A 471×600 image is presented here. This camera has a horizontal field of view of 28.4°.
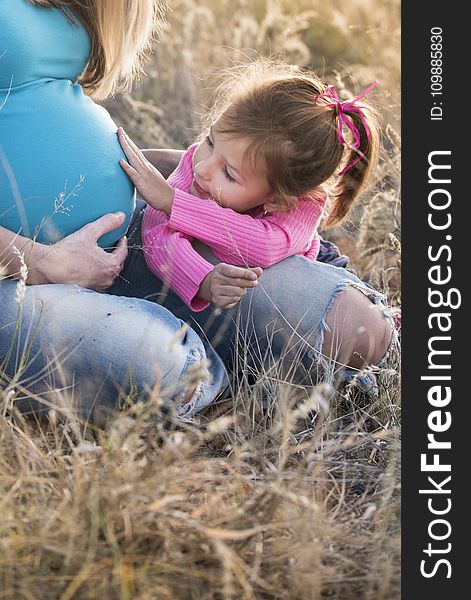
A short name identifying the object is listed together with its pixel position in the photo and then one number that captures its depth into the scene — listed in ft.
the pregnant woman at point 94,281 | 7.43
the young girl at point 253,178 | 7.94
